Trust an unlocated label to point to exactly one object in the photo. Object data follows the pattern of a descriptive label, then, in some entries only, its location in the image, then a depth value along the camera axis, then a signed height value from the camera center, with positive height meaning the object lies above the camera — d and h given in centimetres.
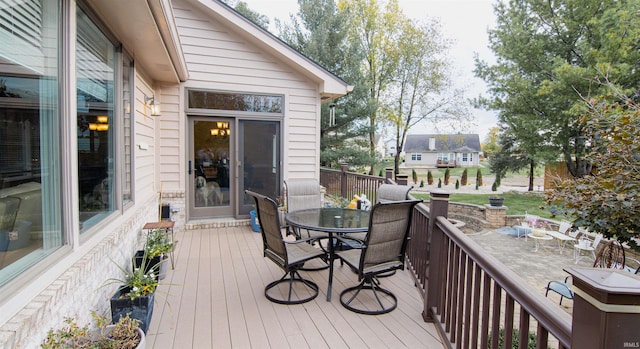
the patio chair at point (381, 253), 275 -82
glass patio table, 315 -67
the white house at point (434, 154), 3894 +76
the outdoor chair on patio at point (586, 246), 715 -184
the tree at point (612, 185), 410 -30
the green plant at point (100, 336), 161 -105
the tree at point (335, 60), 1278 +379
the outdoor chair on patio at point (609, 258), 525 -167
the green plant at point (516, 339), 354 -193
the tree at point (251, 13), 1570 +703
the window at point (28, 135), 147 +8
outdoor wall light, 485 +70
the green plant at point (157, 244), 339 -99
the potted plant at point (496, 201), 1002 -121
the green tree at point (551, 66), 1000 +331
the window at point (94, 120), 229 +26
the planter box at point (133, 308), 242 -115
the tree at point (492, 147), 1647 +69
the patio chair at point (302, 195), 450 -53
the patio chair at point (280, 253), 292 -93
